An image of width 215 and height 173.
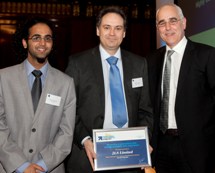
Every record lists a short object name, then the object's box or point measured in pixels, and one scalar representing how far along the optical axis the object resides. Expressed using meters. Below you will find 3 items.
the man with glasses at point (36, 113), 2.01
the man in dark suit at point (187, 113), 2.28
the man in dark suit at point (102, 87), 2.19
